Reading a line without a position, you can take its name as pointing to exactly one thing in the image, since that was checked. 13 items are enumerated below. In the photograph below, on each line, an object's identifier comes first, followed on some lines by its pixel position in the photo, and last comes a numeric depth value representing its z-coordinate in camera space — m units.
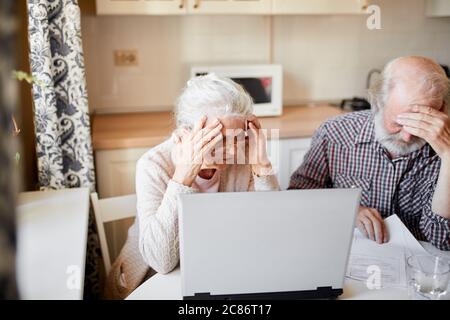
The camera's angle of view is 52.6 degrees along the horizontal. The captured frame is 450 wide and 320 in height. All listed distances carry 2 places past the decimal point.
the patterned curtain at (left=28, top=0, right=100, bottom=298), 1.62
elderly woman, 1.14
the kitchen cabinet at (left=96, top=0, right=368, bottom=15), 2.17
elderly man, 1.31
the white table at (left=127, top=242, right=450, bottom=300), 0.98
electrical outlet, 2.51
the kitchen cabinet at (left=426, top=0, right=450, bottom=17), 2.69
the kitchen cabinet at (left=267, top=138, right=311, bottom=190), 2.27
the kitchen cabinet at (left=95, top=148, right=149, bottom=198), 2.11
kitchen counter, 2.11
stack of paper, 1.06
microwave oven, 2.39
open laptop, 0.83
